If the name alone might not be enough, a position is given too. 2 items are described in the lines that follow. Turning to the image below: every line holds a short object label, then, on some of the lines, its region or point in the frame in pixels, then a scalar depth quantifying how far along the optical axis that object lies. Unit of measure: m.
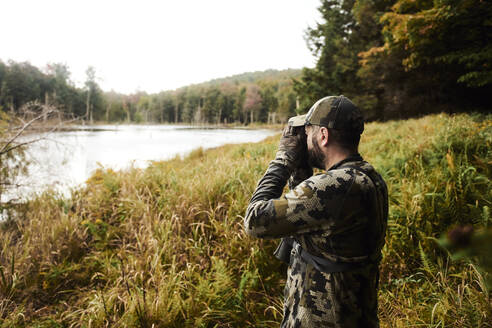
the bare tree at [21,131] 5.08
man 1.31
